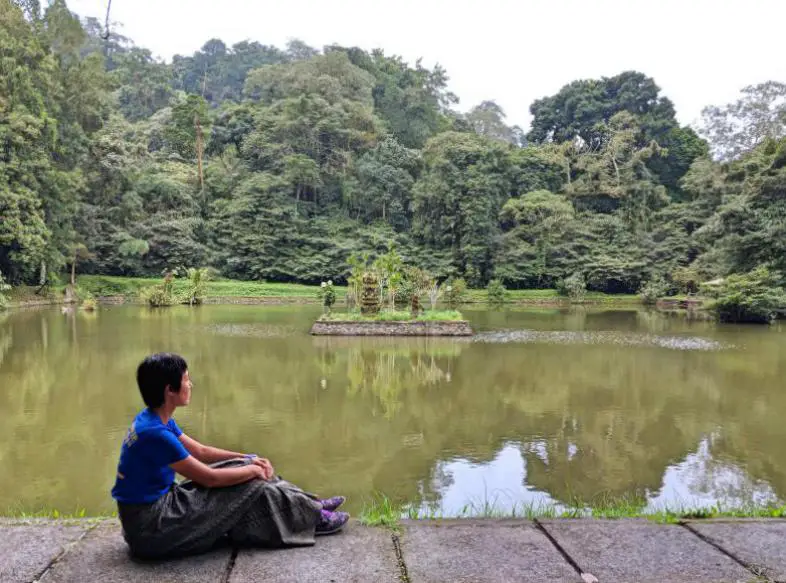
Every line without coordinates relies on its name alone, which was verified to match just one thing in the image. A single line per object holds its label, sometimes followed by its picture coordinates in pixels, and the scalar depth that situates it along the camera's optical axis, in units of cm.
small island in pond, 1514
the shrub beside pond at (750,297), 1786
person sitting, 232
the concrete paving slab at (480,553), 231
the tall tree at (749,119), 2978
